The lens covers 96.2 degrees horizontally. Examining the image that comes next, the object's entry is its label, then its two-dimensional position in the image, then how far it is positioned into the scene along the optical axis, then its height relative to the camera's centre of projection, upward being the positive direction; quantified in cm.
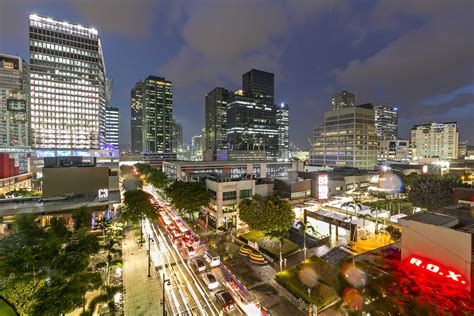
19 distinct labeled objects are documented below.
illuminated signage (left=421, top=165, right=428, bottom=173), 8255 -646
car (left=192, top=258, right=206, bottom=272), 2952 -1575
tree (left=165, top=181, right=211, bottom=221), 4453 -932
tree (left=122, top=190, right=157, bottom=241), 4128 -1087
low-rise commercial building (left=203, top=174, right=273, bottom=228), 4591 -979
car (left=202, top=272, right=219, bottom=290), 2588 -1579
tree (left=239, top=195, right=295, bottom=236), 3528 -1063
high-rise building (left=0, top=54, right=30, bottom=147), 13900 +3206
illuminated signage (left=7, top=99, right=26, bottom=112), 13638 +3189
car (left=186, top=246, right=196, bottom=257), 3404 -1578
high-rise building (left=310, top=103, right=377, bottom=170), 11944 +832
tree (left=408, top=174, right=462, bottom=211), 4622 -897
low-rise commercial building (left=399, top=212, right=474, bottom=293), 1738 -865
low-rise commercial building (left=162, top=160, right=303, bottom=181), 8900 -697
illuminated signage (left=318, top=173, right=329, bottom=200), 5119 -806
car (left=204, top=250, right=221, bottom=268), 3092 -1563
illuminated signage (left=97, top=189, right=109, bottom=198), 4784 -888
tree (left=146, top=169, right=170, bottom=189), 7974 -1003
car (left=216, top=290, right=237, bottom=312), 2217 -1578
